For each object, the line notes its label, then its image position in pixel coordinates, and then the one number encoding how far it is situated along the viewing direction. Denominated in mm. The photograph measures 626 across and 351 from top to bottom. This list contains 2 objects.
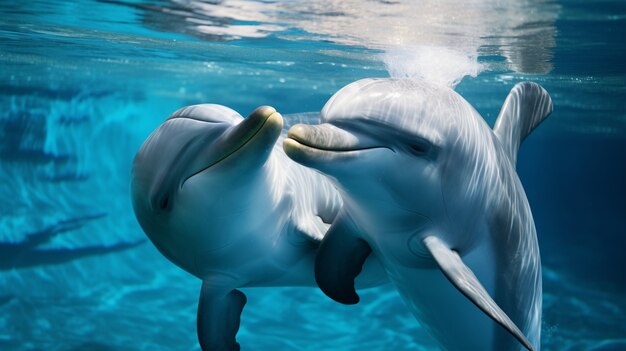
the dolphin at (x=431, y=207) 2551
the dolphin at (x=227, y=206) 2936
